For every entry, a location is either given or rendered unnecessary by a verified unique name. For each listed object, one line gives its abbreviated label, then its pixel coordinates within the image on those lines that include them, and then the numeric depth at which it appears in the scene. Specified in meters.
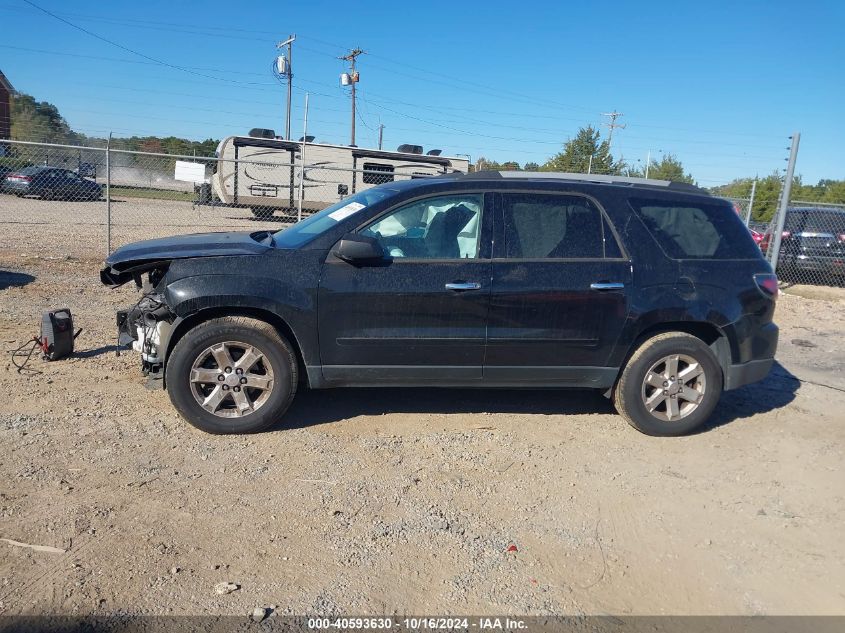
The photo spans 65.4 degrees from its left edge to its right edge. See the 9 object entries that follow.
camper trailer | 20.66
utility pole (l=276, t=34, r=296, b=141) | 31.01
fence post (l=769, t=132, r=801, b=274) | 11.41
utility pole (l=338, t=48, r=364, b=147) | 35.53
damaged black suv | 4.37
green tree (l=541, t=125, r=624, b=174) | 27.52
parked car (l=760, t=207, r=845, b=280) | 12.20
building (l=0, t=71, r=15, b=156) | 33.09
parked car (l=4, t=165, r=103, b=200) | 20.72
